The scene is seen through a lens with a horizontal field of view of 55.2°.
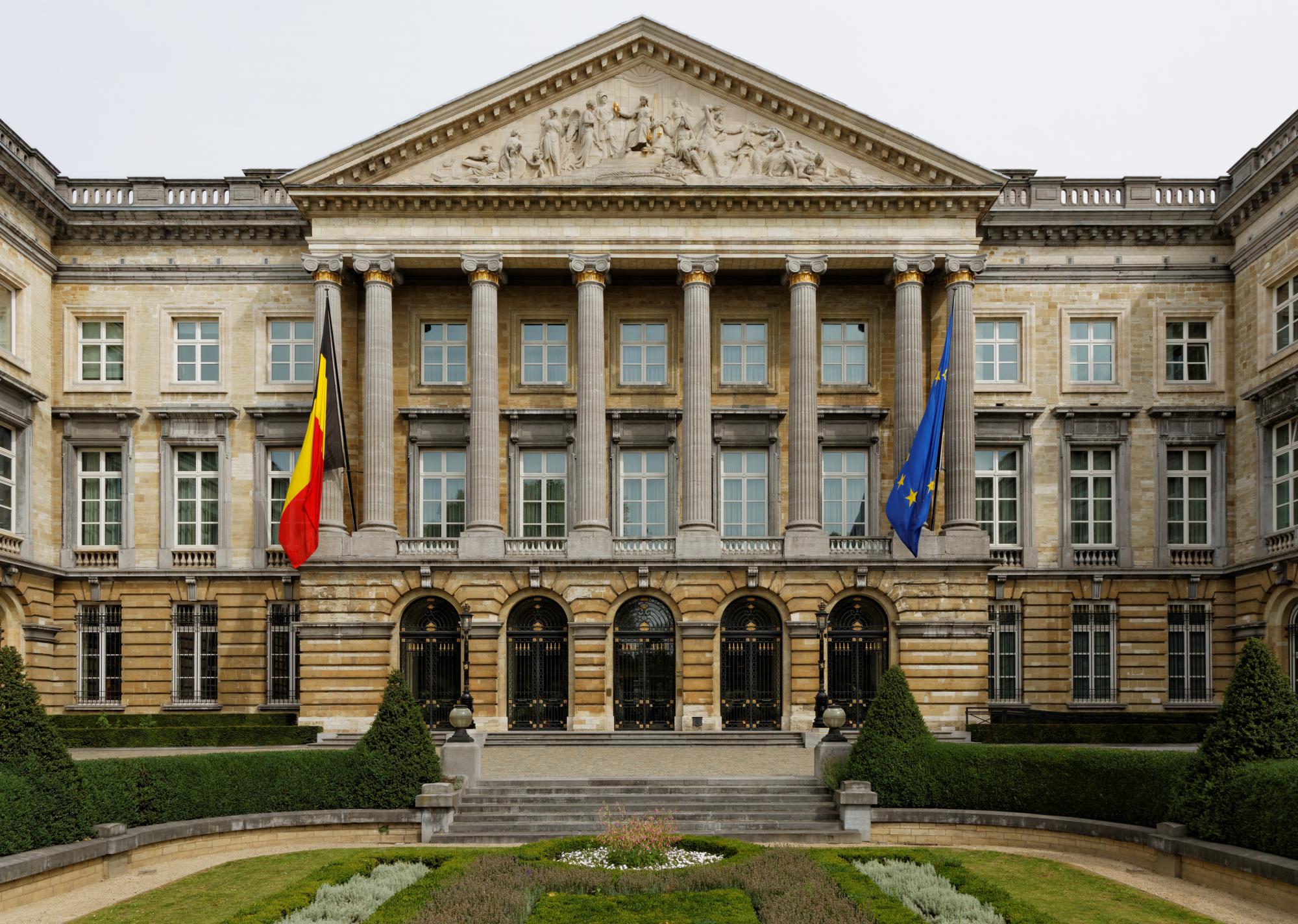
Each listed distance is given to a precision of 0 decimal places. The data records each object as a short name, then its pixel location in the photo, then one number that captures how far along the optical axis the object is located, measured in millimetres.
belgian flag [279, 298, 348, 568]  35250
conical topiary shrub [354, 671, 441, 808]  23688
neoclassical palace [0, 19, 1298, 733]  36406
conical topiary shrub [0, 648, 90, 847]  19141
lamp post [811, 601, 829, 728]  27484
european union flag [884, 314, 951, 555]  35156
